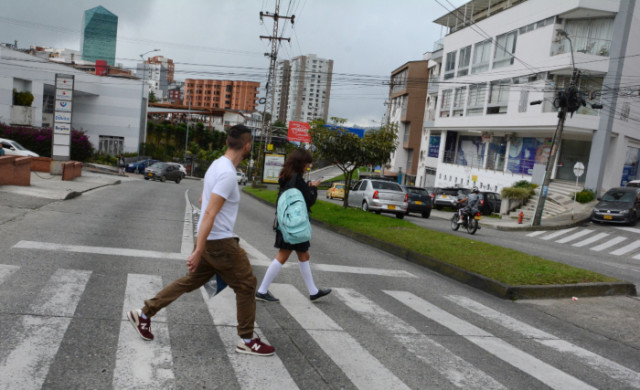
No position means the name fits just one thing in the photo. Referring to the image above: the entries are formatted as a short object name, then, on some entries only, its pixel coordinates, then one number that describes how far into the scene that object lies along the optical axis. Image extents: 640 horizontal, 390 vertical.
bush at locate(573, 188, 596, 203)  28.29
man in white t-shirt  4.18
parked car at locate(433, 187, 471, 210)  33.19
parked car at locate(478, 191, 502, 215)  31.62
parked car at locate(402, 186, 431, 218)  26.48
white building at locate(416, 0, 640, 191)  28.83
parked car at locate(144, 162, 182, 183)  39.69
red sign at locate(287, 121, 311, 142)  38.91
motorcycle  19.11
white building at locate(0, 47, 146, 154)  48.61
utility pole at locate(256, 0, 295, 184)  41.66
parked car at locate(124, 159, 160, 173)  50.53
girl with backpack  6.02
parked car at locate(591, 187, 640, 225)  23.58
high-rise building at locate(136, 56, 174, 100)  144.21
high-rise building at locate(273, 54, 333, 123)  163.74
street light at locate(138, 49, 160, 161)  59.64
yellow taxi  40.34
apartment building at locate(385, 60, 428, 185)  58.83
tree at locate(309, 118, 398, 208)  20.66
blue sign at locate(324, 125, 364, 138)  21.39
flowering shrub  39.18
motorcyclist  19.23
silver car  22.23
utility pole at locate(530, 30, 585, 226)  22.78
